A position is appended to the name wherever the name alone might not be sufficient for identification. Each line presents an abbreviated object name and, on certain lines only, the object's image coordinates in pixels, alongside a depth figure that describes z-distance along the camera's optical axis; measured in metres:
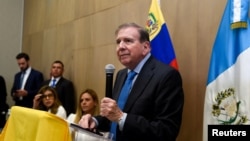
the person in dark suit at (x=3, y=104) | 6.20
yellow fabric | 1.59
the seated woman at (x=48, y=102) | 4.56
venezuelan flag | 2.99
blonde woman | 4.02
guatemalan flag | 2.33
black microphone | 1.85
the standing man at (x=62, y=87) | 5.41
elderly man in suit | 1.89
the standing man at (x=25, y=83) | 5.95
